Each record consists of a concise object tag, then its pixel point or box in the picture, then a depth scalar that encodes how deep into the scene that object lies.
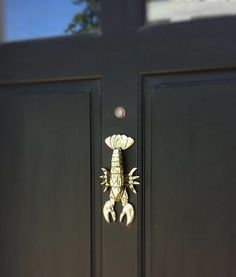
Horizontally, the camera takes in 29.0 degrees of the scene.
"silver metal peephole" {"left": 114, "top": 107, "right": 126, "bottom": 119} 0.94
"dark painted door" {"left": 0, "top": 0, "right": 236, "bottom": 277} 0.87
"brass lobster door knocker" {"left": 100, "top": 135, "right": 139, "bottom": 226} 0.92
